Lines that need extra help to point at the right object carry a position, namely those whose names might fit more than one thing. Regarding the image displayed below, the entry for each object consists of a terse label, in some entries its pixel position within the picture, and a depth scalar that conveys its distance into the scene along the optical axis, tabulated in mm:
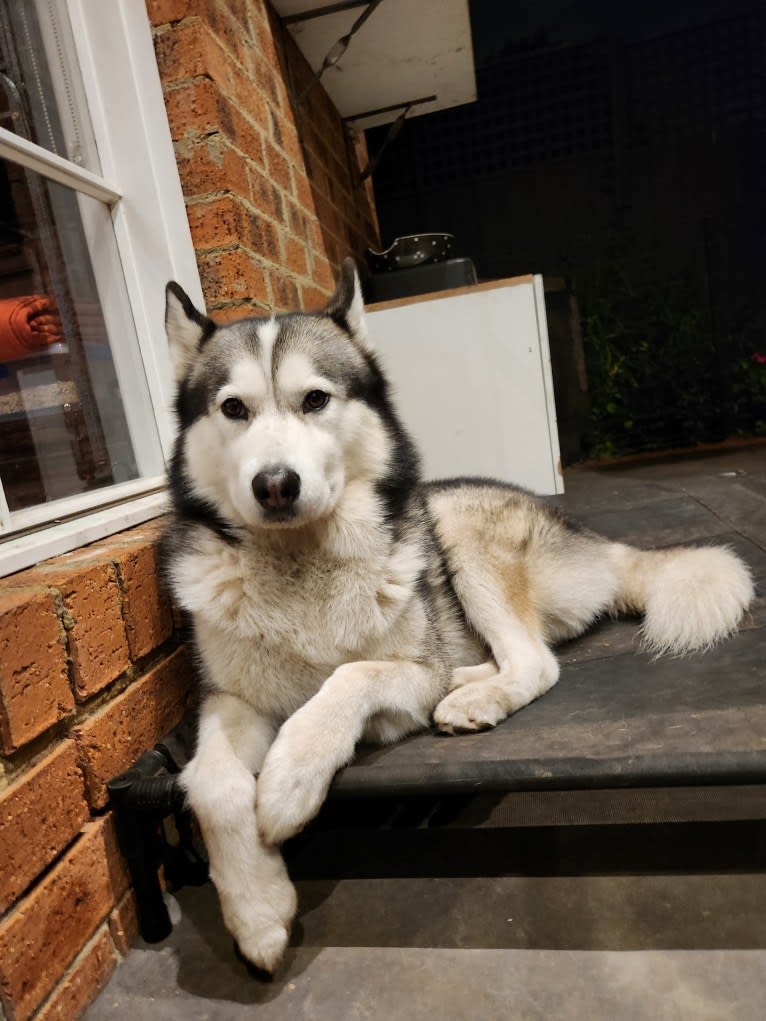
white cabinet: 2852
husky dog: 1055
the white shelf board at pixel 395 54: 2955
